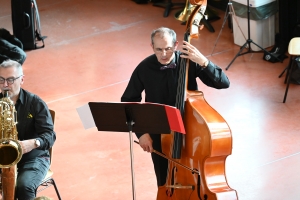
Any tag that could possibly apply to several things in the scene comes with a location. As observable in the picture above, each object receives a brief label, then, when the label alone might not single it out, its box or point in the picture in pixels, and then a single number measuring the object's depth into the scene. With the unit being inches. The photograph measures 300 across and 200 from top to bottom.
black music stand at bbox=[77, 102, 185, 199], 282.8
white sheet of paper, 299.1
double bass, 294.5
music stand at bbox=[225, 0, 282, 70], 549.5
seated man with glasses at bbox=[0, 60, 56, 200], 322.0
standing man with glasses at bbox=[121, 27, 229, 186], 306.0
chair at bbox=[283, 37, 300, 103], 472.7
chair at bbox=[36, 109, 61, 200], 336.2
